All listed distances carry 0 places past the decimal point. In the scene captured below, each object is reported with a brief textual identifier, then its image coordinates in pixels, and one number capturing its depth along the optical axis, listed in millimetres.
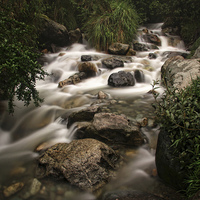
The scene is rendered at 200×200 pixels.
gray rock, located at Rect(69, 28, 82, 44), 11405
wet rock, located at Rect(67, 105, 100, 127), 3719
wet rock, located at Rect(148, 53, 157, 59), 9258
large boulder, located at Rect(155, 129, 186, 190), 2078
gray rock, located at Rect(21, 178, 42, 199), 2291
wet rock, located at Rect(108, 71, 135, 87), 6273
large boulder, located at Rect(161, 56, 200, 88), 3781
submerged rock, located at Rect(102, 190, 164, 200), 2069
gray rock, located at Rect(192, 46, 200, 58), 5970
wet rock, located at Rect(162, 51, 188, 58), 9042
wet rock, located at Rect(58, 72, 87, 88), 6449
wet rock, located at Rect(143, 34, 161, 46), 12406
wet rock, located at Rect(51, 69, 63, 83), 7313
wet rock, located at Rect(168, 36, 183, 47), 12578
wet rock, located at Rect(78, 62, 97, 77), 7430
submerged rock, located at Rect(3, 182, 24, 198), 2330
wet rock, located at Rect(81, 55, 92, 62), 8328
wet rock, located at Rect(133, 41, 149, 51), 10608
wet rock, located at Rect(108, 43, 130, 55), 9273
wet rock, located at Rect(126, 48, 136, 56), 9583
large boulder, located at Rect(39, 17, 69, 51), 9523
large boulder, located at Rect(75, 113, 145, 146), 3109
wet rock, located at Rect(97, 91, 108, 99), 5189
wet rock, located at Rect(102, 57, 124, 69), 7809
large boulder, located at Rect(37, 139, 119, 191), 2330
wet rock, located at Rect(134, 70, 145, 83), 6969
